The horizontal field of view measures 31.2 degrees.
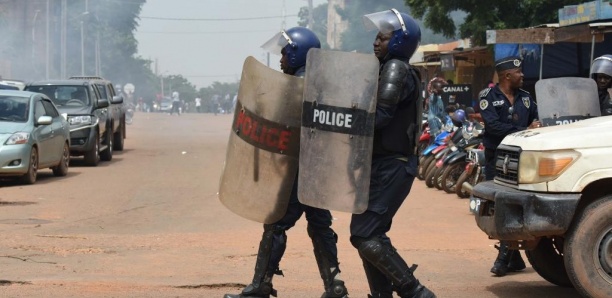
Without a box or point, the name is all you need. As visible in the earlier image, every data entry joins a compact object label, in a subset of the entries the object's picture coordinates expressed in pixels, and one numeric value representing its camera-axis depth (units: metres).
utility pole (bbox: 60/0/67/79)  47.50
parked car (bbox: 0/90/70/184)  16.28
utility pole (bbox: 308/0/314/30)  60.33
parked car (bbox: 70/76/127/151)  24.42
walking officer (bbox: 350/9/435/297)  6.33
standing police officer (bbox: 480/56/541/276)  8.38
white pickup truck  6.92
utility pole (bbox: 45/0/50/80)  48.00
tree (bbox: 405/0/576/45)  22.92
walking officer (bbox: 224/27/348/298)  6.98
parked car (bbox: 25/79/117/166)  20.94
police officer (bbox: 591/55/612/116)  9.12
